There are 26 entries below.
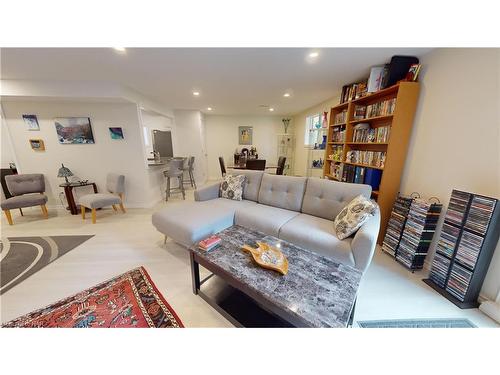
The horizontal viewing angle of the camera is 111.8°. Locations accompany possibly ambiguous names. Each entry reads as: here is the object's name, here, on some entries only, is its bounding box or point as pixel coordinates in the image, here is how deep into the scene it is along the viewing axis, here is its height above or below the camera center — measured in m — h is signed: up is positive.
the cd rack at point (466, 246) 1.21 -0.73
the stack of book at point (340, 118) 2.84 +0.55
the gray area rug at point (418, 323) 1.16 -1.19
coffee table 0.85 -0.78
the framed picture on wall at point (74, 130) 3.06 +0.34
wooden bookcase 1.83 +0.17
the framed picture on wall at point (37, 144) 3.07 +0.09
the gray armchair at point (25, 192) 2.67 -0.73
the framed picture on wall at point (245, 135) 6.02 +0.51
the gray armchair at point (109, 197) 2.72 -0.80
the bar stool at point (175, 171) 3.94 -0.51
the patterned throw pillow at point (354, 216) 1.43 -0.57
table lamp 2.91 -0.39
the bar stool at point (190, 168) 4.75 -0.51
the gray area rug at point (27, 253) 1.63 -1.19
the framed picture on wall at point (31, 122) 3.00 +0.47
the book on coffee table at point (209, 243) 1.32 -0.74
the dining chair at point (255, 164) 4.16 -0.35
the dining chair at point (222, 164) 4.70 -0.41
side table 2.99 -0.82
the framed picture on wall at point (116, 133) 3.17 +0.30
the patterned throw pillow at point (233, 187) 2.49 -0.56
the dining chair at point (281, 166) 4.20 -0.40
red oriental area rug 1.17 -1.17
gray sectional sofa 1.41 -0.73
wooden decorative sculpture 1.11 -0.74
